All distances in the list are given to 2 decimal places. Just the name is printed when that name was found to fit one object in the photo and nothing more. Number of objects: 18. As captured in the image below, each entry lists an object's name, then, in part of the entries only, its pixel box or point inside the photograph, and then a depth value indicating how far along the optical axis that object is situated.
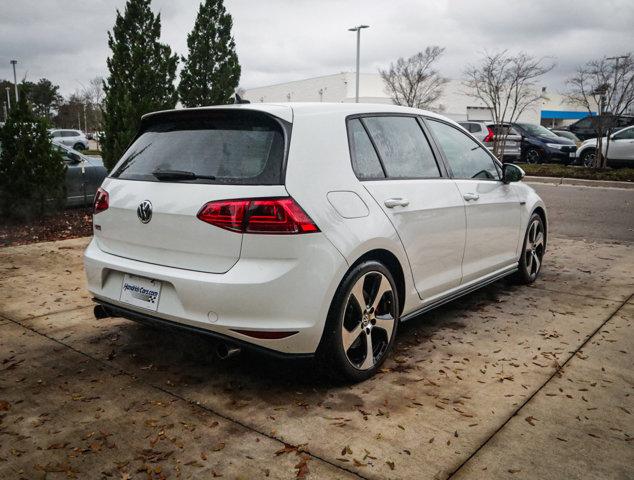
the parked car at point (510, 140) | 22.58
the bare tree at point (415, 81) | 38.00
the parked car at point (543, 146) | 22.02
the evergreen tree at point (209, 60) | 16.06
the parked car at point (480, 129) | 23.48
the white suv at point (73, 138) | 37.47
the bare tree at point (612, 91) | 18.94
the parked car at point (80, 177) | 10.74
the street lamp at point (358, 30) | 32.97
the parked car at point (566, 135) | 25.53
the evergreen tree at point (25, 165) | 9.31
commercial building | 59.12
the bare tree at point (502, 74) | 24.45
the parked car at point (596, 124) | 18.84
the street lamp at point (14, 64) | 55.87
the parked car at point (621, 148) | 19.11
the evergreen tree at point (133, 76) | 11.14
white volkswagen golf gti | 2.99
